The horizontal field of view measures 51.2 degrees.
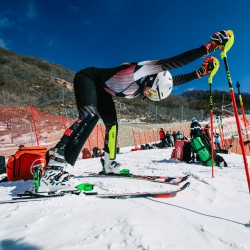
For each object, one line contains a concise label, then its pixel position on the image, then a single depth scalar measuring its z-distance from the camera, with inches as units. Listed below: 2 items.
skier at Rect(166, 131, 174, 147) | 771.5
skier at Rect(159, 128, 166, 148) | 766.9
